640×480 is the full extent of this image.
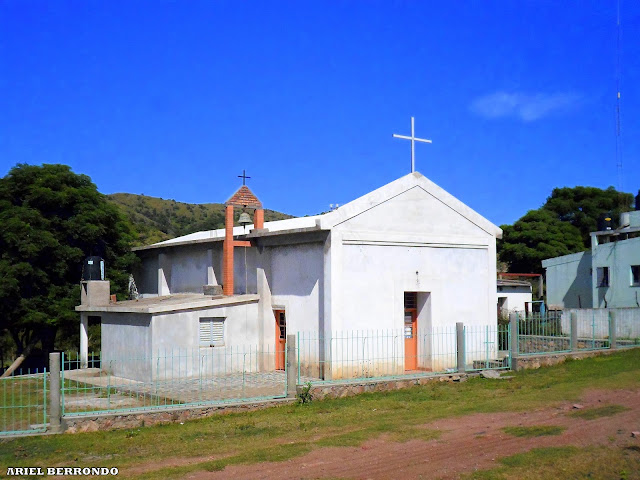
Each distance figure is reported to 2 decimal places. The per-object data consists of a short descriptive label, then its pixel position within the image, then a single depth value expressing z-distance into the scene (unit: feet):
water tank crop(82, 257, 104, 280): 77.23
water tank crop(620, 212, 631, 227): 109.29
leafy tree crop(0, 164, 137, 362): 82.79
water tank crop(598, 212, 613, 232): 113.50
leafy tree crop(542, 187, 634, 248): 183.01
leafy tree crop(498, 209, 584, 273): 169.58
